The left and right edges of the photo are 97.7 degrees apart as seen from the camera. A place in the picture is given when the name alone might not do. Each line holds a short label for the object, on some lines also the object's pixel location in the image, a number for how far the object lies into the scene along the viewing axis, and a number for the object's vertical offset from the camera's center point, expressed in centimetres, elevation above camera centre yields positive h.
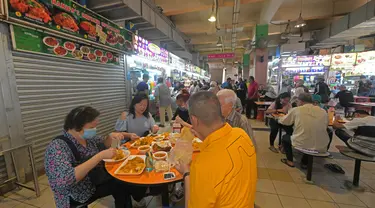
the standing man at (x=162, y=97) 618 -47
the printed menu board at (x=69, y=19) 259 +133
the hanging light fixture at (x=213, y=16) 507 +207
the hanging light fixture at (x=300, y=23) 547 +194
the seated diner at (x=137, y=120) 269 -57
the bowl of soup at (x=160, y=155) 175 -77
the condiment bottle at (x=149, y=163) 158 -79
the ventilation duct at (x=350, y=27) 530 +200
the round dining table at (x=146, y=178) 138 -81
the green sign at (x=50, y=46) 262 +80
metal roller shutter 275 -7
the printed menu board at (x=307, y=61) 855 +107
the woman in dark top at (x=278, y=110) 417 -75
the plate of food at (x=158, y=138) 239 -79
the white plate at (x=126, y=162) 150 -78
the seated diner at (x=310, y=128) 280 -81
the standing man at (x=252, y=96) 736 -63
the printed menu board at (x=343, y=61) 792 +92
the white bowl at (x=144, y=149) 199 -79
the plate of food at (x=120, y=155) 174 -77
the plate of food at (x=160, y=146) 202 -77
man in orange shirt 89 -47
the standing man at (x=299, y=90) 504 -32
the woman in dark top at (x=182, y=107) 323 -45
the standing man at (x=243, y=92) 842 -49
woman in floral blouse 134 -66
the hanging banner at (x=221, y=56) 1127 +190
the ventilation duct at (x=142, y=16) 400 +199
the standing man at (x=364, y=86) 756 -33
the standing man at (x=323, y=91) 730 -49
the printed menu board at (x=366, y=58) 740 +96
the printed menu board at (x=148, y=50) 555 +133
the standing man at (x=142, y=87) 569 -5
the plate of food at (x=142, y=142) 220 -78
